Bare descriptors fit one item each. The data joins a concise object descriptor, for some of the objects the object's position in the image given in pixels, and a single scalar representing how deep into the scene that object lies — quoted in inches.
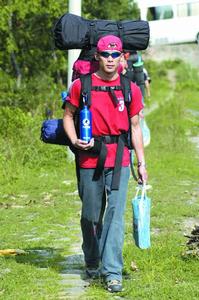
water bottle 483.5
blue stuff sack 515.5
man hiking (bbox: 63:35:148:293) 492.1
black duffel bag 515.8
